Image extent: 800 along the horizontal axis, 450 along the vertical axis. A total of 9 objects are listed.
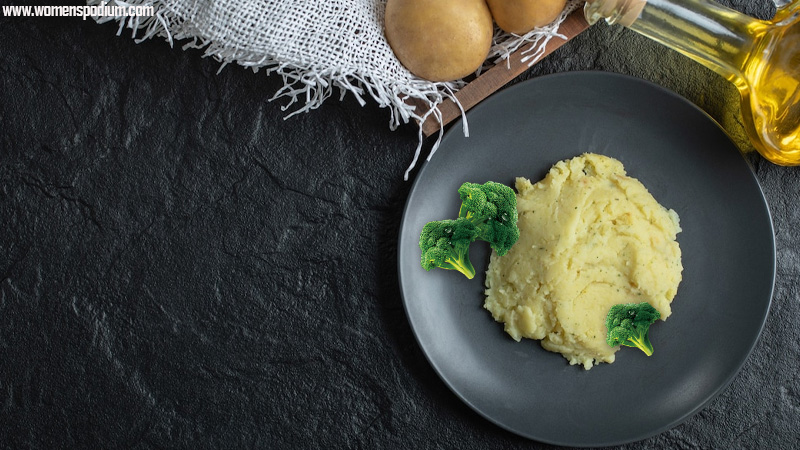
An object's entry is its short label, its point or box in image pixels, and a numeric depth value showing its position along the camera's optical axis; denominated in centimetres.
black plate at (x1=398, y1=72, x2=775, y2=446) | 99
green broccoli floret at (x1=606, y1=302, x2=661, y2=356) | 98
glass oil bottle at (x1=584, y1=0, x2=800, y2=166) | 94
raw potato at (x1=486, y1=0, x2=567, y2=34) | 94
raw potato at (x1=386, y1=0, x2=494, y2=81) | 94
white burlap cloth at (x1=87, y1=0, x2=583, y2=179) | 97
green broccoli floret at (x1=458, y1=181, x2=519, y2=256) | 98
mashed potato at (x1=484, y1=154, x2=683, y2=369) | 98
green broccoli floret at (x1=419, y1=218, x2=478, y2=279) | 99
